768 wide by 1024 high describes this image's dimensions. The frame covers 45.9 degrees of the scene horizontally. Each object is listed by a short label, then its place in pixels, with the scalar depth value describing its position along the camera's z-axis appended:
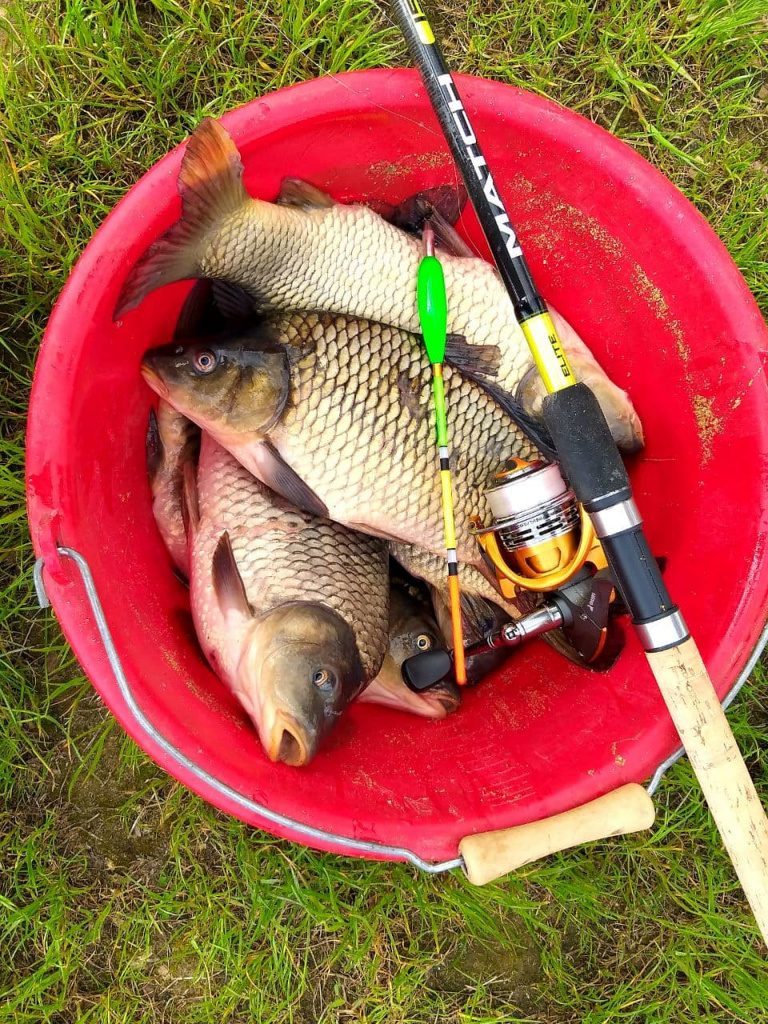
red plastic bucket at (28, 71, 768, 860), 0.46
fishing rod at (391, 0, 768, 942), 0.42
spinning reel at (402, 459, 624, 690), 0.50
